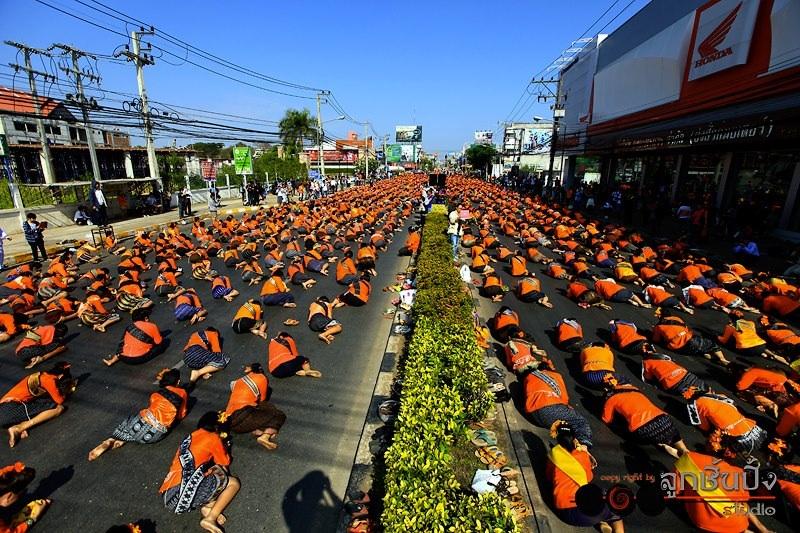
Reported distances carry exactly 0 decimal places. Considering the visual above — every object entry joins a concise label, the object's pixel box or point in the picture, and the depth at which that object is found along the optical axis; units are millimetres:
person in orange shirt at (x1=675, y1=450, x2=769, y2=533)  4039
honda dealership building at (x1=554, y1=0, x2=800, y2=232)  13656
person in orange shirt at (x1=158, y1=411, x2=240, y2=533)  4324
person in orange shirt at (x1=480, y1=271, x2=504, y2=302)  10617
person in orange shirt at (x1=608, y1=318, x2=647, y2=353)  7516
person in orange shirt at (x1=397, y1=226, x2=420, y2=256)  15627
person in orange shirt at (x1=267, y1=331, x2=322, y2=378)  6770
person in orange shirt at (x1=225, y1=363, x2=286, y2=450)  5430
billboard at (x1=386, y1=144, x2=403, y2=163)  108825
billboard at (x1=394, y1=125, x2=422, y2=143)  123000
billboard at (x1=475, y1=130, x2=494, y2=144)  115306
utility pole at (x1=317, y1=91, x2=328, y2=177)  41031
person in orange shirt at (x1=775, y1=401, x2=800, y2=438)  5121
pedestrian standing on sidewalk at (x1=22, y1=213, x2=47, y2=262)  13961
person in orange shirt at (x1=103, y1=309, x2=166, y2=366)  7328
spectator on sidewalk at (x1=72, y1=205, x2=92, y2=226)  22531
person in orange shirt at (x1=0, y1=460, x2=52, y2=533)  4176
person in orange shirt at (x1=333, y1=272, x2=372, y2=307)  9992
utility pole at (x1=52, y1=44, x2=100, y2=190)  21672
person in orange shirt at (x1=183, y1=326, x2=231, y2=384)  7000
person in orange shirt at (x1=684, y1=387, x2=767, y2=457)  5051
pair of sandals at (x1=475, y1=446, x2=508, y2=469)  4906
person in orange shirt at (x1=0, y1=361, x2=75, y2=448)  5645
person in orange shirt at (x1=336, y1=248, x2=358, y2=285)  11984
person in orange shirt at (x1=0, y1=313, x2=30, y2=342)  8531
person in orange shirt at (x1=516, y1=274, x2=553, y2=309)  10367
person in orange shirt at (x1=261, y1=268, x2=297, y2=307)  10188
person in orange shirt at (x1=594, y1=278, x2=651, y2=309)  10289
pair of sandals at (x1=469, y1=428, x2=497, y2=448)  5238
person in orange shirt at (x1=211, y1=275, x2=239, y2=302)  10867
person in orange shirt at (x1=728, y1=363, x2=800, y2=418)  5895
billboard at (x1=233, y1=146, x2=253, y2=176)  32525
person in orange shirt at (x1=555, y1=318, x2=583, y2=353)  7766
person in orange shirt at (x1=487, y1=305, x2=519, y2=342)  7965
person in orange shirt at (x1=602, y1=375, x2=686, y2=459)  5121
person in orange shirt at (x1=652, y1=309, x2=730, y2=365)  7617
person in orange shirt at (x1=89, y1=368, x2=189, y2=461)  5359
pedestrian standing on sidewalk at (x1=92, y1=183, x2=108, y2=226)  19688
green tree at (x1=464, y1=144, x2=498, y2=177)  66750
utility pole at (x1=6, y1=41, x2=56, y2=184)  20236
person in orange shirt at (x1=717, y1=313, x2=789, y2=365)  7605
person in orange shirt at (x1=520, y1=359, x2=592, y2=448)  5220
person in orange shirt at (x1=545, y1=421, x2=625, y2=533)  4141
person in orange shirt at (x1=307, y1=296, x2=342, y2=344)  8541
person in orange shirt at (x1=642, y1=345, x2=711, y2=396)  6246
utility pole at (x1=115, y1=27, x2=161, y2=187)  23766
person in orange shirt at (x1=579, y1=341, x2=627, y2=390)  6384
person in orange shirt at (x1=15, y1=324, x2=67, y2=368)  7527
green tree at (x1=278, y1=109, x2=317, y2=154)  52031
